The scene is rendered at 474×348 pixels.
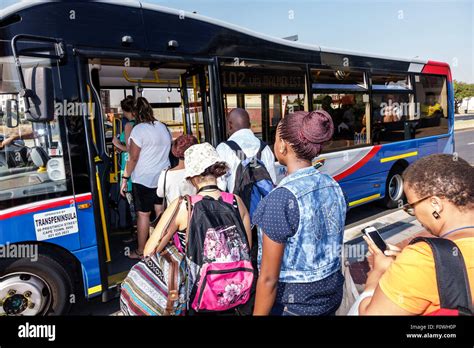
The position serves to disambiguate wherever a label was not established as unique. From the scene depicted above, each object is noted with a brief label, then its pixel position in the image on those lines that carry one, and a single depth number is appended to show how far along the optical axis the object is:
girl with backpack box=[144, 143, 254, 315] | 1.96
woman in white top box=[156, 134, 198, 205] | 3.47
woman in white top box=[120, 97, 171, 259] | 4.05
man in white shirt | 3.25
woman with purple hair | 1.61
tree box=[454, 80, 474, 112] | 64.25
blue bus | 2.90
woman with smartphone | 1.22
